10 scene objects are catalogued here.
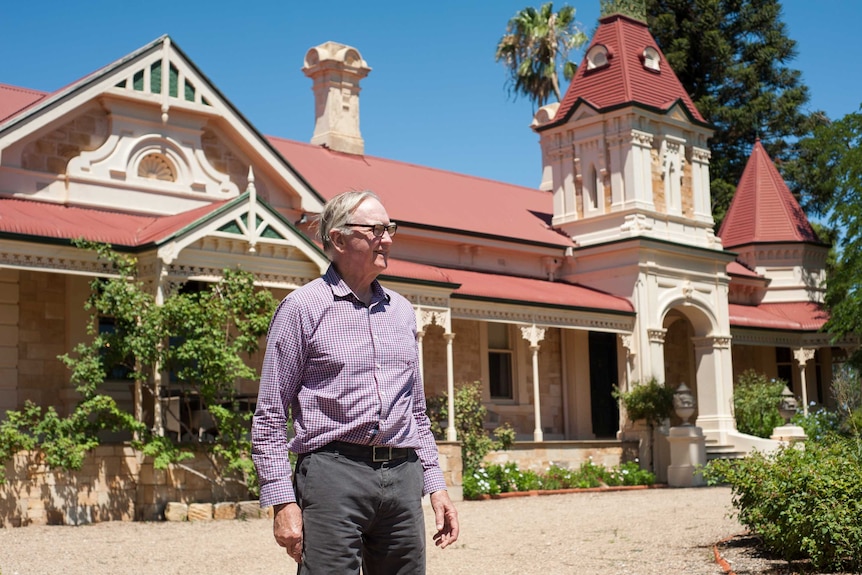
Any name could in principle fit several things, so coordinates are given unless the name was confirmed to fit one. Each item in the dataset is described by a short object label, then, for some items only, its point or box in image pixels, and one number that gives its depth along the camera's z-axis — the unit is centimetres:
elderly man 400
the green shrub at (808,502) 850
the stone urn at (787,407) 2383
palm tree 4328
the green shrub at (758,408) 2695
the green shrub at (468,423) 2031
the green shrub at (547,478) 1978
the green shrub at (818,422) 2253
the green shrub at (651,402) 2423
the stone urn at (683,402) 2311
